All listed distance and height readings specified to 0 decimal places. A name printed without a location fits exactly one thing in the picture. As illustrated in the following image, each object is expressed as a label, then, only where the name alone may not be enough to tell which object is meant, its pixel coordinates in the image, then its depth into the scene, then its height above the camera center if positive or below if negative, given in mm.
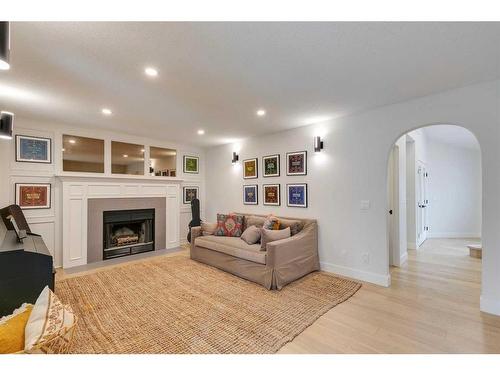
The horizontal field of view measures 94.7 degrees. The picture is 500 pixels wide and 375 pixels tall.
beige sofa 3057 -988
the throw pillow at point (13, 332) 1444 -918
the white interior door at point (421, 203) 5391 -344
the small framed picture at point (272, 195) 4426 -91
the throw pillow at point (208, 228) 4410 -726
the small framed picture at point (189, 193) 5734 -54
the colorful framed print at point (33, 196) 3633 -62
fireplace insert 4535 -871
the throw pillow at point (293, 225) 3739 -581
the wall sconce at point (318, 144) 3768 +754
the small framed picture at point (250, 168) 4820 +471
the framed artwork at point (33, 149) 3648 +697
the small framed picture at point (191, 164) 5719 +689
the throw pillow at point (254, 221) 4184 -562
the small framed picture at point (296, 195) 4020 -87
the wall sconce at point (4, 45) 882 +579
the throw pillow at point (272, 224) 3746 -551
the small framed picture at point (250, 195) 4821 -96
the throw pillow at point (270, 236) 3320 -663
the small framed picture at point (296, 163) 4039 +483
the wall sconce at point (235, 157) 5188 +755
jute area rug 1958 -1294
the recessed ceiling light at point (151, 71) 2169 +1150
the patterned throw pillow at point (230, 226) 4277 -667
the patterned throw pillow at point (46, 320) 1478 -902
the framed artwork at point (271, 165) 4430 +489
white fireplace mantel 3955 -56
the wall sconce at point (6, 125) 2557 +760
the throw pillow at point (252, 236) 3691 -734
